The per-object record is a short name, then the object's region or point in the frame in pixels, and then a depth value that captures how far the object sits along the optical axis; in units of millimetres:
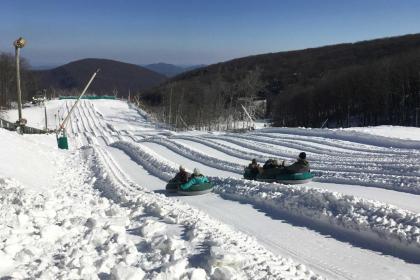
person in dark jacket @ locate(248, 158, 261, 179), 13643
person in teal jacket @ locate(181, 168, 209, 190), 11906
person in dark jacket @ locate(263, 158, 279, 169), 13039
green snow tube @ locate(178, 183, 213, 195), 11867
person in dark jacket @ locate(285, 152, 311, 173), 12312
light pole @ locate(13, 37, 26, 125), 23905
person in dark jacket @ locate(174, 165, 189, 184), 12164
